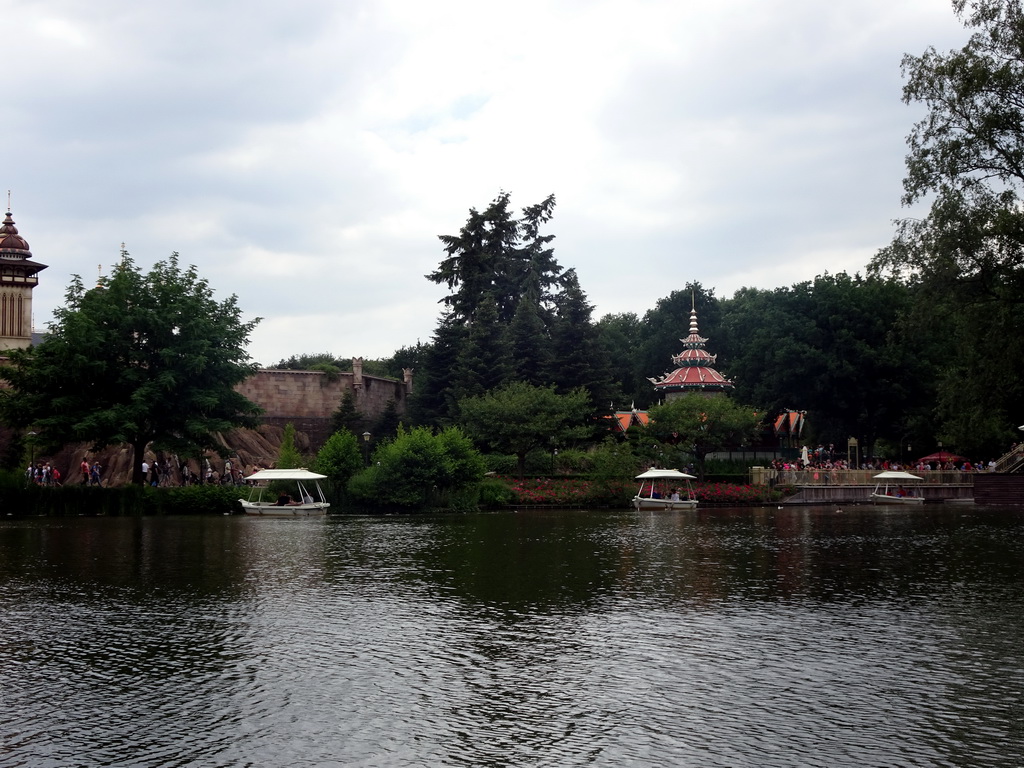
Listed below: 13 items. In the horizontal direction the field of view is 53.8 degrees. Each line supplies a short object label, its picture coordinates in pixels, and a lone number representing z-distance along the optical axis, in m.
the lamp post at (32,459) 45.11
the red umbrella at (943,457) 58.59
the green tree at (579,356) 60.09
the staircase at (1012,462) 51.50
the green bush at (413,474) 42.47
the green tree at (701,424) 54.44
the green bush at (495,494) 46.06
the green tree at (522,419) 51.66
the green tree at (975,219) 34.00
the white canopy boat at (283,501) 39.78
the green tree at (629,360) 83.95
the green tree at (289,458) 44.53
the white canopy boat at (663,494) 46.03
